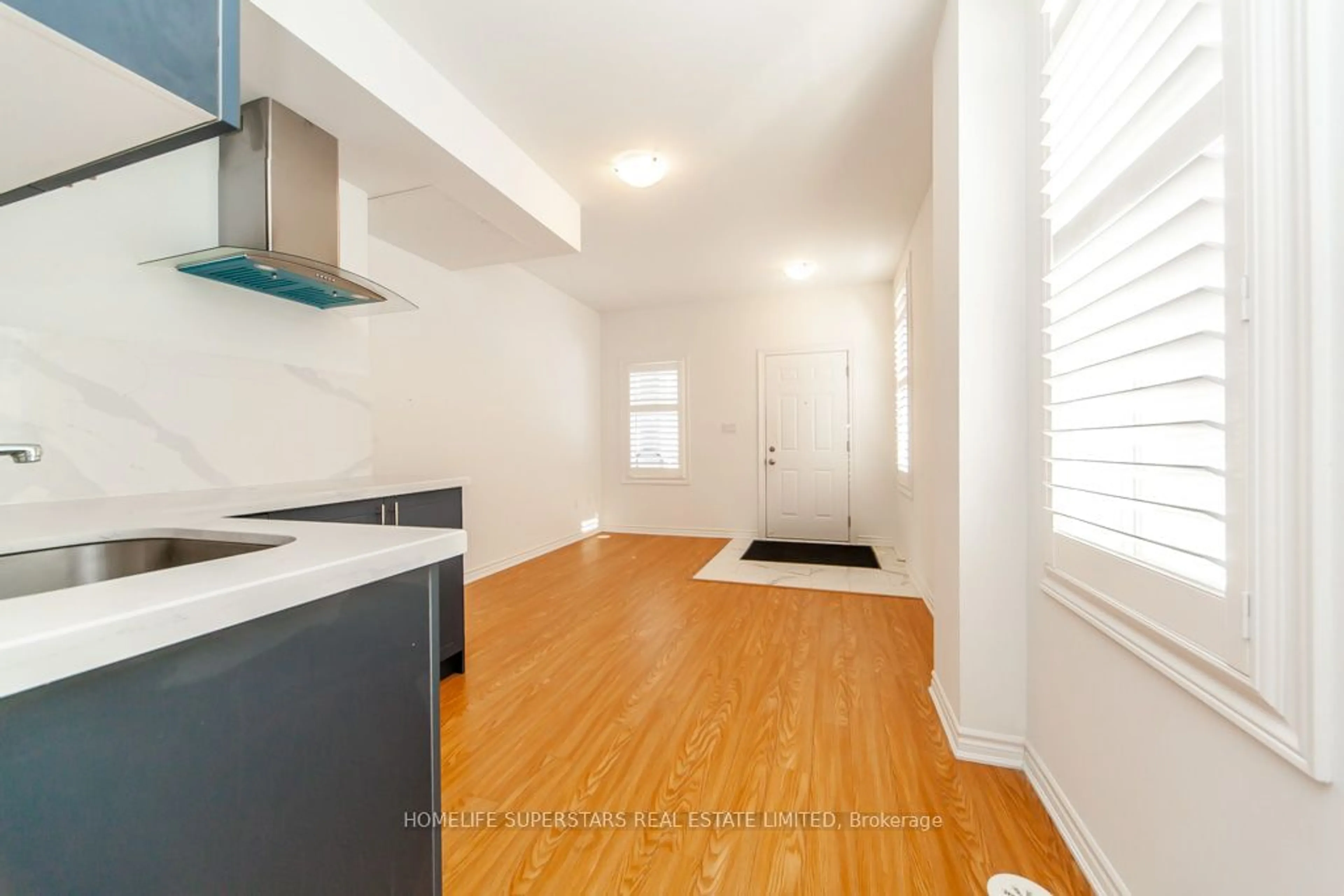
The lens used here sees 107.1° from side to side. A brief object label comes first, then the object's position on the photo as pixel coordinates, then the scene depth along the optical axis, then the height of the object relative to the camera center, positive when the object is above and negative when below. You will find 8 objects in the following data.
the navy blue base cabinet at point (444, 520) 1.96 -0.30
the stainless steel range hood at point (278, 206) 1.81 +0.96
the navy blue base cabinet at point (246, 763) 0.45 -0.36
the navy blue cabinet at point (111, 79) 0.72 +0.59
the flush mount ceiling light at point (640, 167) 2.69 +1.55
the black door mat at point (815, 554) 4.33 -0.98
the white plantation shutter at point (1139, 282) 0.86 +0.34
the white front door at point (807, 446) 5.13 +0.02
